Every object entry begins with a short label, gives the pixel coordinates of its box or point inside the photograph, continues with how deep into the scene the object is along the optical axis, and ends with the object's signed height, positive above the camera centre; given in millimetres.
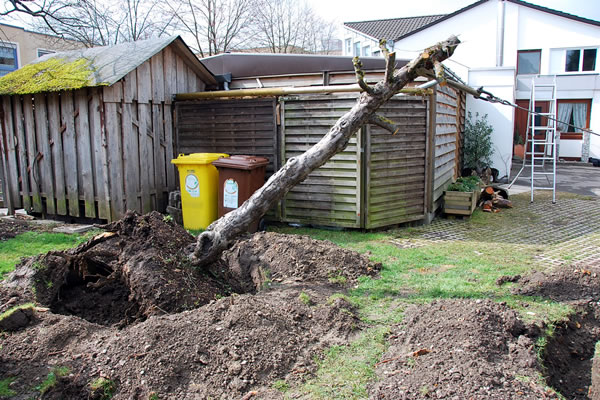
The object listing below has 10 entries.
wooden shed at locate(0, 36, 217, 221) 8242 +89
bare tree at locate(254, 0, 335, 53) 29797 +6639
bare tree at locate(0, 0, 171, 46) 19898 +5164
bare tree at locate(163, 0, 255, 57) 25141 +5725
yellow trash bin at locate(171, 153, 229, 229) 8094 -948
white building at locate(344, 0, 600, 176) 22578 +3967
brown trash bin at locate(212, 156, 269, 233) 7707 -766
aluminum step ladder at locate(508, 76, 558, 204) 19522 +326
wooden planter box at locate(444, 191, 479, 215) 9312 -1407
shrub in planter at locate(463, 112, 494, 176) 14281 -383
